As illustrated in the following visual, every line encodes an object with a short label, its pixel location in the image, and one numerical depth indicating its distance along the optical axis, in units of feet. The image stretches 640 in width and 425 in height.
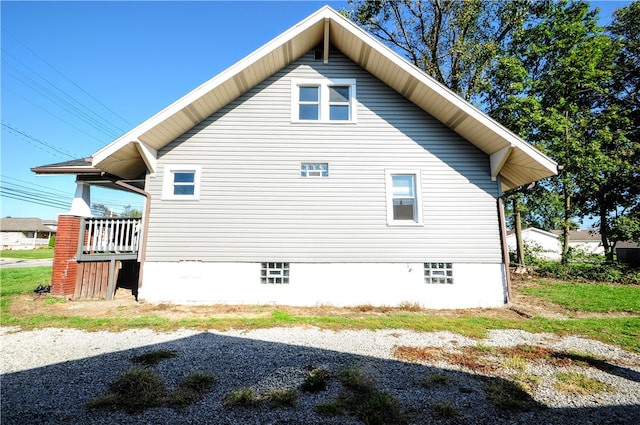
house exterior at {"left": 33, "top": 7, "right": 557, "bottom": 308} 27.32
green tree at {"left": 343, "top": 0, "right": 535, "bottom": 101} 50.26
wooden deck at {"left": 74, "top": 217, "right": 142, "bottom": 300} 28.17
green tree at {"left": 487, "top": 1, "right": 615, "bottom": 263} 48.01
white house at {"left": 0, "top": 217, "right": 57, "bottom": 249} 179.22
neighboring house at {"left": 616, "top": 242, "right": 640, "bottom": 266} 60.59
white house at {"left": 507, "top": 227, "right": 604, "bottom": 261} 121.82
